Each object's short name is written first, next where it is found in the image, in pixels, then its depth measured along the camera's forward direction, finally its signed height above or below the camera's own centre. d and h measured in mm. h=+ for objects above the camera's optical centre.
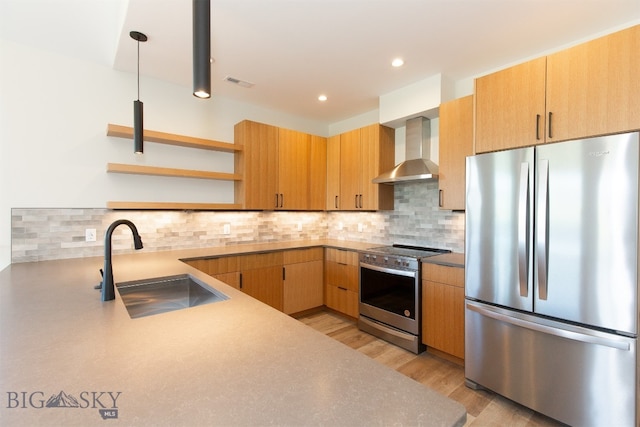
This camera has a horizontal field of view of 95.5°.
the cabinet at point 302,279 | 3432 -819
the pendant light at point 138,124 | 2246 +682
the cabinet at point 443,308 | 2438 -830
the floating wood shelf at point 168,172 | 2641 +395
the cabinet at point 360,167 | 3504 +588
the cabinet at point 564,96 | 1653 +765
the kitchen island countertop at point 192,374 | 596 -415
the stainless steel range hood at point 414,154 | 3021 +668
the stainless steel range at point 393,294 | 2721 -823
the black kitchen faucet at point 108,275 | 1325 -291
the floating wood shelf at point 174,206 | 2680 +59
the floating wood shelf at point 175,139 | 2607 +727
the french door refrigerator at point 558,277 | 1594 -394
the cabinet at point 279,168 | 3420 +564
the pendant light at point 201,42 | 992 +583
